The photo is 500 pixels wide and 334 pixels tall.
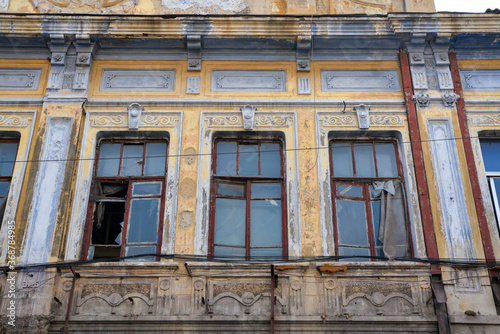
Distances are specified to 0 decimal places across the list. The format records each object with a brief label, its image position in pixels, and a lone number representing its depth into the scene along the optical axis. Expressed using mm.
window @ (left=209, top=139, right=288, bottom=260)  7145
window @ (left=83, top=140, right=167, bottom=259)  7141
